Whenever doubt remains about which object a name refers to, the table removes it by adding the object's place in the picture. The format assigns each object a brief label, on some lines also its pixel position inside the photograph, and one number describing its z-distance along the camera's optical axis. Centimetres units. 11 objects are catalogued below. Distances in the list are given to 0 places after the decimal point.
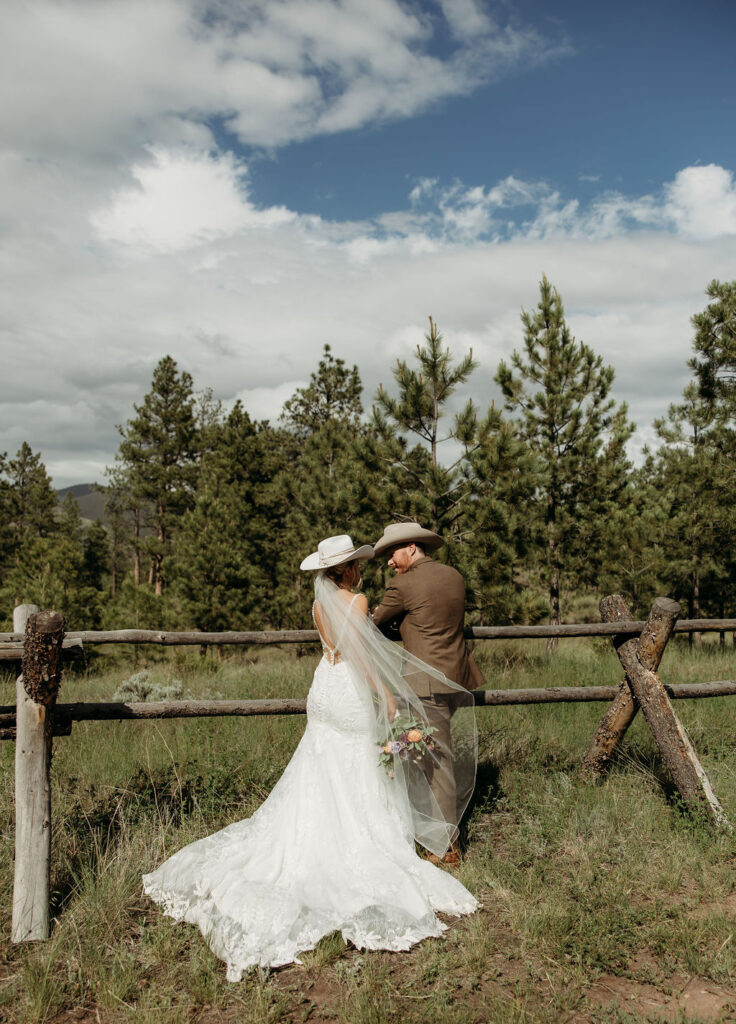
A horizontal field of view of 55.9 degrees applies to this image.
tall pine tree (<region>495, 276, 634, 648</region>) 1550
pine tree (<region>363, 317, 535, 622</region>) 1056
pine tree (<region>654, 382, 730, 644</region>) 1381
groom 418
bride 330
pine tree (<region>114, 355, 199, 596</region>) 2981
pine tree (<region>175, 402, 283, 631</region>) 1623
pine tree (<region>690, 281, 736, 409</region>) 1290
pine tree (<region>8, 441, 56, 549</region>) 3297
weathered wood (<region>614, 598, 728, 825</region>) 447
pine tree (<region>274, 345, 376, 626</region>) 1130
